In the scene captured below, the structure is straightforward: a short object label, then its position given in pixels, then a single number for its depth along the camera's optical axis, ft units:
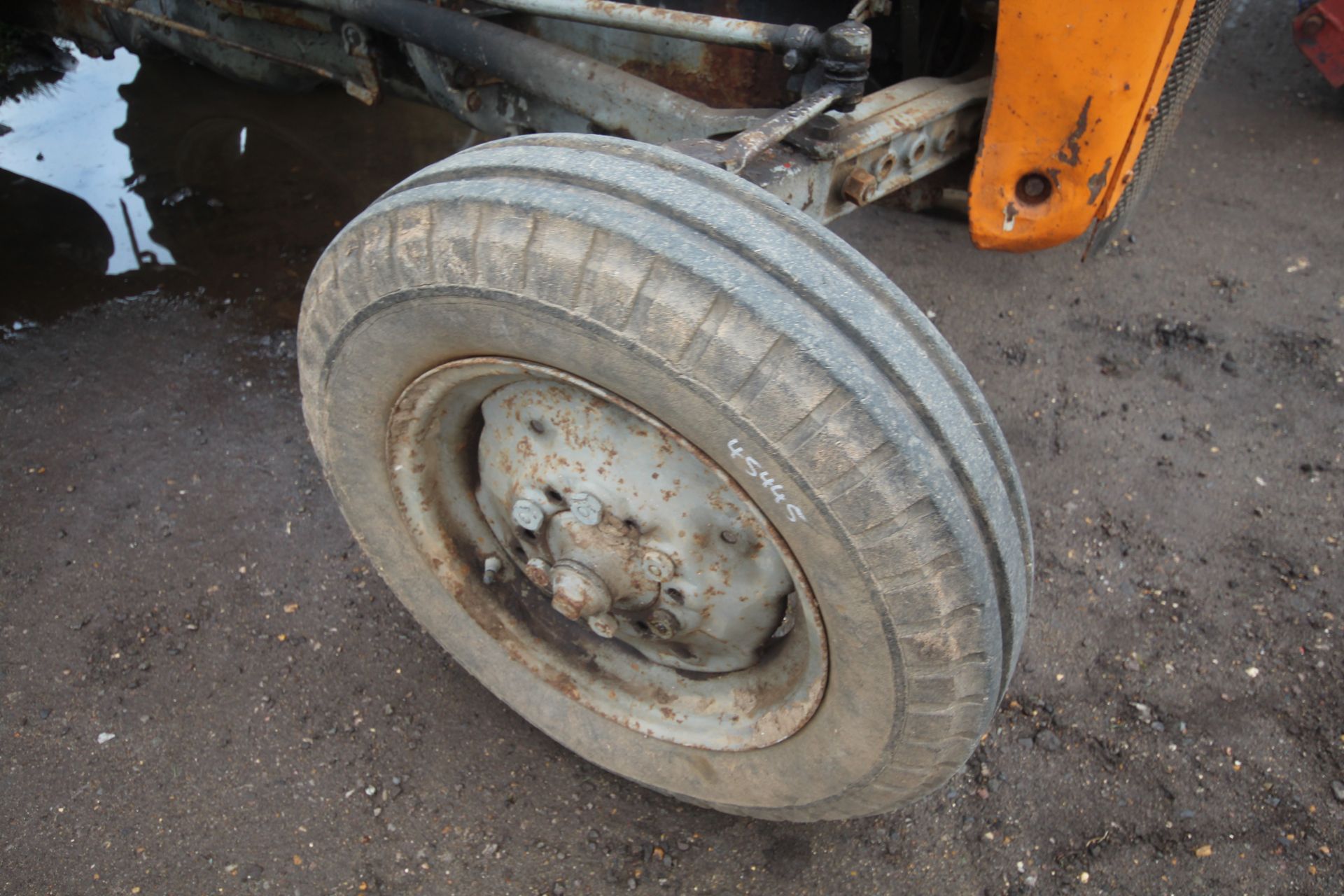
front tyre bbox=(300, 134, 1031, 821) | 4.16
